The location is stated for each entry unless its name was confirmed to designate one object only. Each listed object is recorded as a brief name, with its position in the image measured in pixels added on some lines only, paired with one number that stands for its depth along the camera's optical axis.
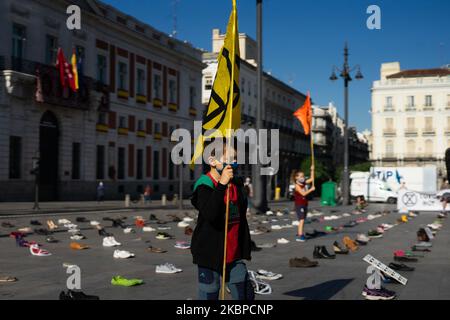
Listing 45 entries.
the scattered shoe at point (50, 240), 13.90
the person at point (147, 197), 37.28
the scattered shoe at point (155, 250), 11.97
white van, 46.59
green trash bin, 39.81
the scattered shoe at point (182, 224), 19.00
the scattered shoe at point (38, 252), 11.33
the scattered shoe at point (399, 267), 9.66
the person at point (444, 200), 28.85
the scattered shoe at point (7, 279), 8.20
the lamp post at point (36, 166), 26.57
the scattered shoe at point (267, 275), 8.59
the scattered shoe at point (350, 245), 12.66
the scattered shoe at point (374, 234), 16.16
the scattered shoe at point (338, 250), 11.89
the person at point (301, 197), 14.92
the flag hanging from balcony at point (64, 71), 34.84
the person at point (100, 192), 35.98
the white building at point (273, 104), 68.25
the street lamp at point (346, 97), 39.48
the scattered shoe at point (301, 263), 10.01
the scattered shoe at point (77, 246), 12.49
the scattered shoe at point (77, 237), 14.56
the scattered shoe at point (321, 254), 11.16
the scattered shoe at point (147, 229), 17.12
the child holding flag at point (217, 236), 4.94
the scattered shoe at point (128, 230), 16.59
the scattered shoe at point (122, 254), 10.93
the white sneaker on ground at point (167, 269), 9.13
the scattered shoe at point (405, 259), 10.80
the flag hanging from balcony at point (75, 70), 35.69
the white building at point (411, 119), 87.06
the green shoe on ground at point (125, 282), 8.01
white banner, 30.42
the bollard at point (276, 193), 56.07
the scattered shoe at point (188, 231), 15.97
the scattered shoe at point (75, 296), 6.44
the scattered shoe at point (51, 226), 17.02
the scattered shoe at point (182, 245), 12.78
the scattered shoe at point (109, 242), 13.09
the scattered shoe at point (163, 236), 14.95
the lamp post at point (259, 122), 23.52
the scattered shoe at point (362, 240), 14.09
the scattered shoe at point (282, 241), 14.15
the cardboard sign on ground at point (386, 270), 8.00
